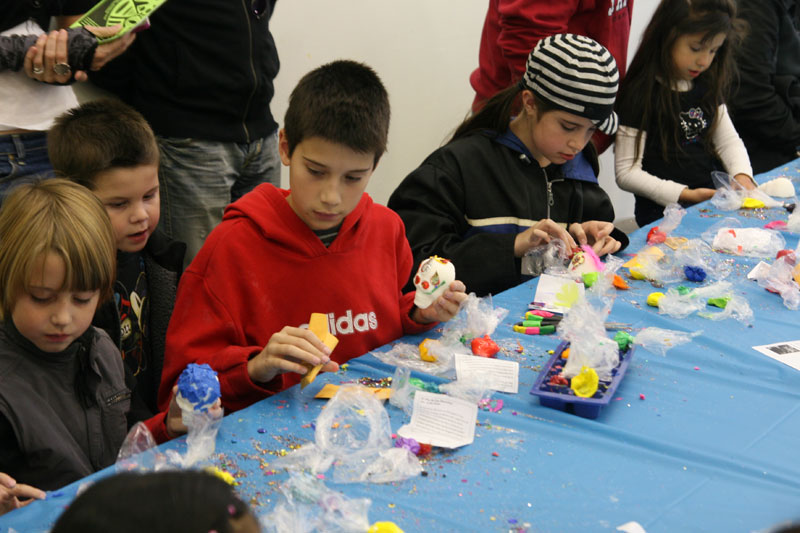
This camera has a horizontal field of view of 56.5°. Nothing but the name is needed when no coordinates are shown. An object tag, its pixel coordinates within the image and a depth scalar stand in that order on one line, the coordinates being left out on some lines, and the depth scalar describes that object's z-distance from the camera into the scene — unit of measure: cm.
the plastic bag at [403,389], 161
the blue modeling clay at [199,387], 142
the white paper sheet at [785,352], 184
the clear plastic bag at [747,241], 261
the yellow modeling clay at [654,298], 219
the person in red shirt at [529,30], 314
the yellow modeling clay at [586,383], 159
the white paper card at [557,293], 215
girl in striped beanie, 250
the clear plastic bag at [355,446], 136
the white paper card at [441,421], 147
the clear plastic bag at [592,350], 169
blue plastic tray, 156
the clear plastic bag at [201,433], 139
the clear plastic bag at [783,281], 221
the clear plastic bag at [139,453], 133
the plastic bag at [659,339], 190
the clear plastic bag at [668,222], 277
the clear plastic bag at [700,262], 242
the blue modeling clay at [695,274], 238
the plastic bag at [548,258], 245
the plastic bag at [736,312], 211
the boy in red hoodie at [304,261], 178
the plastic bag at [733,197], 316
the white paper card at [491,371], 170
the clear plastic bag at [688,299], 214
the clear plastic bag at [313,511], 119
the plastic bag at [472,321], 196
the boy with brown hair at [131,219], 200
